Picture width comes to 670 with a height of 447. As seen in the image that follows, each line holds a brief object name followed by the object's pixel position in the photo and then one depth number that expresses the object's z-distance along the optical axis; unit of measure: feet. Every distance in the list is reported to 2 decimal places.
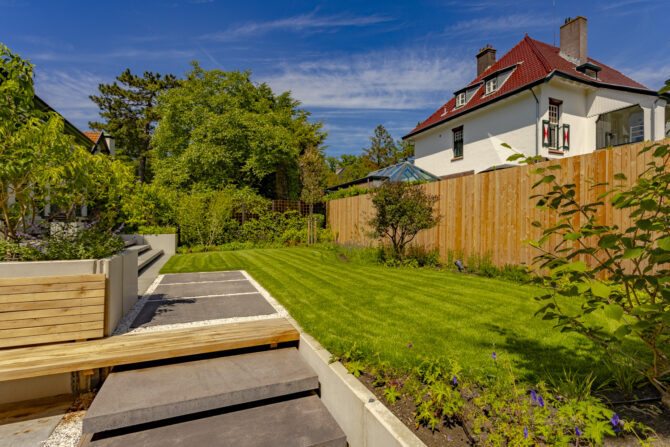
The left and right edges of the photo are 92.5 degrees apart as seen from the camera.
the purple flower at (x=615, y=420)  5.22
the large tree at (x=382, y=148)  123.71
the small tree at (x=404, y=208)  26.07
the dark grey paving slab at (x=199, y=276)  22.63
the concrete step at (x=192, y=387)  8.04
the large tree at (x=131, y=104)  98.73
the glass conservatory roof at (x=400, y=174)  52.49
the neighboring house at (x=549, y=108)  46.29
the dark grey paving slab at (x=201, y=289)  18.43
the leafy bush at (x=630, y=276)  4.44
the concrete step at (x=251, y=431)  7.75
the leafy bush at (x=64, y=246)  11.16
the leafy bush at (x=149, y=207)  36.59
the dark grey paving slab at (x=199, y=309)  13.91
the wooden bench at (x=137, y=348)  8.85
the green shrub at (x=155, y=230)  38.00
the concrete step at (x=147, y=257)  26.55
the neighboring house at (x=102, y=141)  66.59
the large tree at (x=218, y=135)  66.54
